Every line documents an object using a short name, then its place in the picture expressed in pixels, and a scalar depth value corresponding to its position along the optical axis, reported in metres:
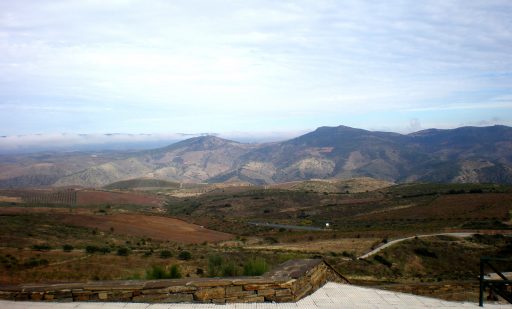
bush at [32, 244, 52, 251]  27.79
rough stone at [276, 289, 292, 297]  9.39
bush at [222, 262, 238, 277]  12.46
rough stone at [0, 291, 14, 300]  9.23
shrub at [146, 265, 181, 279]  12.17
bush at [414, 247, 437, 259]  37.84
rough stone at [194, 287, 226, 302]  9.31
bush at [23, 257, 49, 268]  21.64
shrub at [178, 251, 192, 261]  25.94
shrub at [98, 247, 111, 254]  27.61
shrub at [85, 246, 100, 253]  27.56
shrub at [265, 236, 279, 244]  48.54
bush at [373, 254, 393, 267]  33.91
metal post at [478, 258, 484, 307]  9.31
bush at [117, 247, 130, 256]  26.61
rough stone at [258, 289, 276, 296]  9.38
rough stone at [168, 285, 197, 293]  9.29
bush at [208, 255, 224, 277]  12.89
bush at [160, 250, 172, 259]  26.68
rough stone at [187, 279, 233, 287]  9.39
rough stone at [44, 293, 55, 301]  9.19
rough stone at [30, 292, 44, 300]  9.20
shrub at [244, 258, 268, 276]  11.59
